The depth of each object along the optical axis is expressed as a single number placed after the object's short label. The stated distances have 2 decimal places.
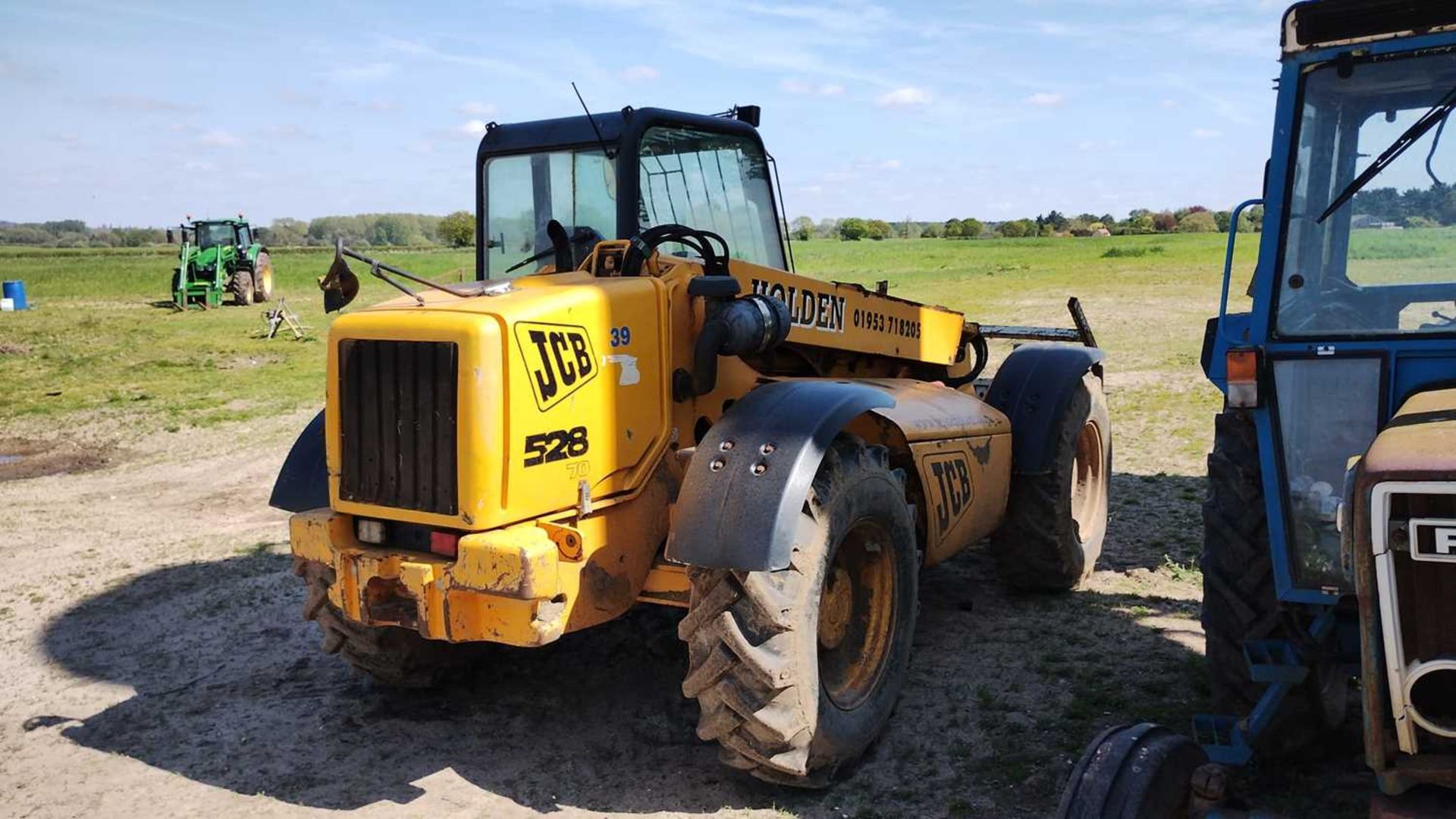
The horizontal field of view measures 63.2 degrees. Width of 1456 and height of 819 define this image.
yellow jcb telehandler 4.09
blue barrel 27.19
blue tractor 3.77
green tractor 27.44
